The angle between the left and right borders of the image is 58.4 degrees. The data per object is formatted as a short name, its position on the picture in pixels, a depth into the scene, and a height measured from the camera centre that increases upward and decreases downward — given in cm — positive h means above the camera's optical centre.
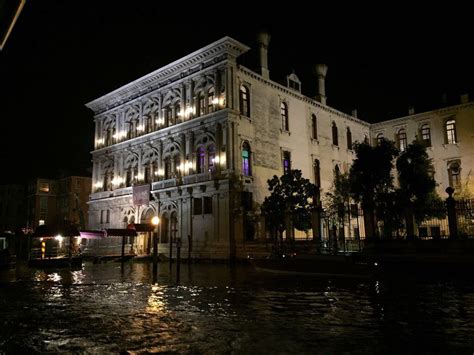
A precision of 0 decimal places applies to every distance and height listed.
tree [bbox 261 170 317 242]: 2530 +190
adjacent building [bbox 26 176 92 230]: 5063 +503
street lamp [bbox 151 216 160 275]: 2023 -85
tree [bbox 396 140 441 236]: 2386 +321
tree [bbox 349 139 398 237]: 2378 +349
